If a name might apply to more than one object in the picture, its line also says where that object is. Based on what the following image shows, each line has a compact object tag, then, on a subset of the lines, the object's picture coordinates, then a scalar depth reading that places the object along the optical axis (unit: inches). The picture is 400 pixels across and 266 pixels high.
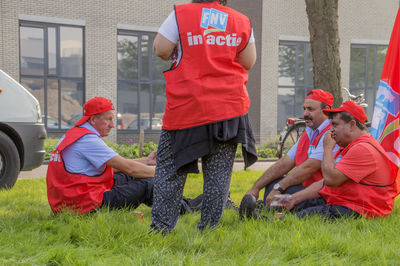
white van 243.6
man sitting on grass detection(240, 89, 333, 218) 182.5
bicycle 363.6
